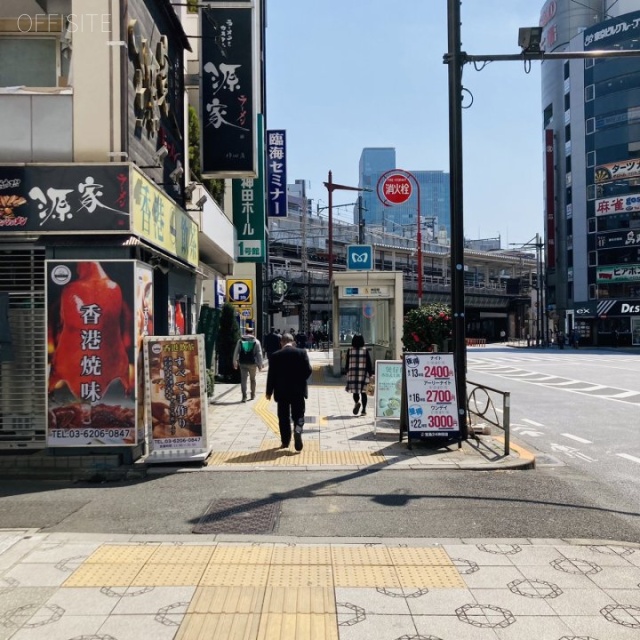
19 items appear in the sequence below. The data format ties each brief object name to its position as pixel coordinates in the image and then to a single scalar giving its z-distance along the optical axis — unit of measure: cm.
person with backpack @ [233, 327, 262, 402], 1661
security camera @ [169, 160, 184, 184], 1266
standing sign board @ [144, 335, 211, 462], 905
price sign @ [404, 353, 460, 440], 1045
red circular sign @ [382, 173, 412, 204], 2361
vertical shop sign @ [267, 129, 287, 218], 3006
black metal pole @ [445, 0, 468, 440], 1061
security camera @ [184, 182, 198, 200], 1376
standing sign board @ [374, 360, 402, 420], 1196
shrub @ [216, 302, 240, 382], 2130
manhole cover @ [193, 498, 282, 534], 650
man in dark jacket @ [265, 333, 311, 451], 1022
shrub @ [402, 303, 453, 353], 1343
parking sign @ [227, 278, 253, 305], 2544
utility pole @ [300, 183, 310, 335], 4912
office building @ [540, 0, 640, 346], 6431
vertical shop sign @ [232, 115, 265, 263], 2423
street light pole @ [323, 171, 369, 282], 3195
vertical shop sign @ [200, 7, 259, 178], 1305
